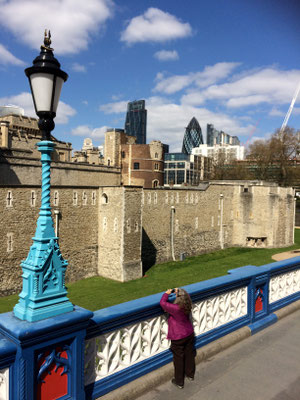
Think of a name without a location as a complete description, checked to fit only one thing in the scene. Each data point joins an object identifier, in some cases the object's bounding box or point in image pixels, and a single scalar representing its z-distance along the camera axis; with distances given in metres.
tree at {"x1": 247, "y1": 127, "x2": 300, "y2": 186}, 51.62
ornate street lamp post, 3.31
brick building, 47.69
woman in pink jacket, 4.18
